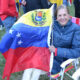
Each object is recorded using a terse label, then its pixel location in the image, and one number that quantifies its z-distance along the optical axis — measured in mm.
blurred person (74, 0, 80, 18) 4038
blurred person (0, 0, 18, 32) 2780
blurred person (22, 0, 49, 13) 3446
